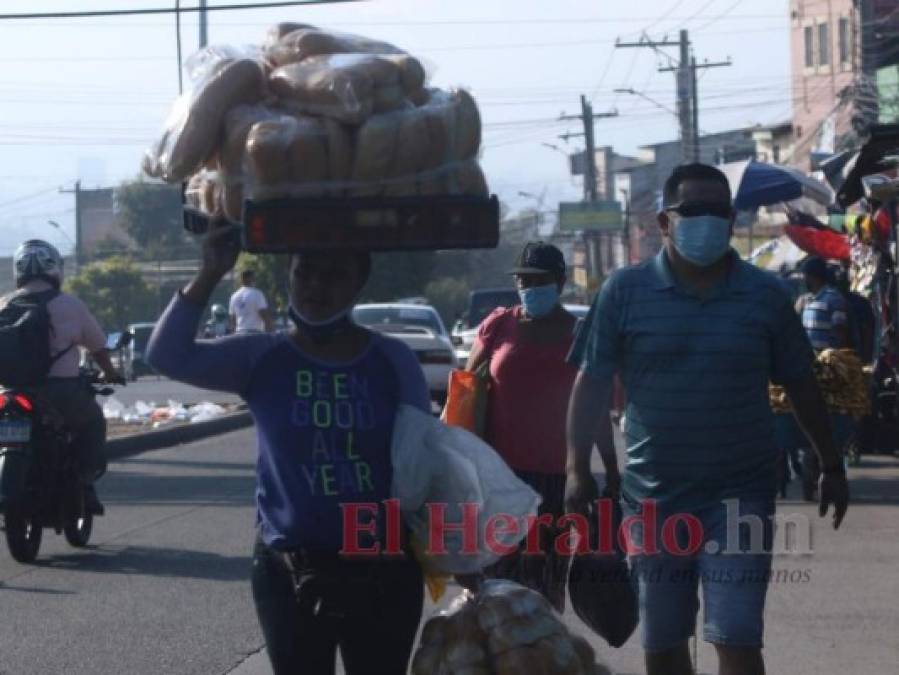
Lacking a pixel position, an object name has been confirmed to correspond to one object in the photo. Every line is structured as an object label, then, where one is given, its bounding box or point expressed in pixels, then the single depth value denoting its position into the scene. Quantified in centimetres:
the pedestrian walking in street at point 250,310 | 2300
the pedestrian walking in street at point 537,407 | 720
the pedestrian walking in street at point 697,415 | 538
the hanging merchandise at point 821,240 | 1822
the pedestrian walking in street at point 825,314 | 1366
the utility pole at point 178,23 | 1803
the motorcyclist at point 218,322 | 2445
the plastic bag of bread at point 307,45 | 483
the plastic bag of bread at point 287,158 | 454
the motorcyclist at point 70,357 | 1076
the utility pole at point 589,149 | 7562
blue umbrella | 1722
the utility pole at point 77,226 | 8427
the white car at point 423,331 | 2288
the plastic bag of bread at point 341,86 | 463
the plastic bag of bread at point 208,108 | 465
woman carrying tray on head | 463
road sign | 8738
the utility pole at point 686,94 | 5544
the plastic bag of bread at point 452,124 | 481
